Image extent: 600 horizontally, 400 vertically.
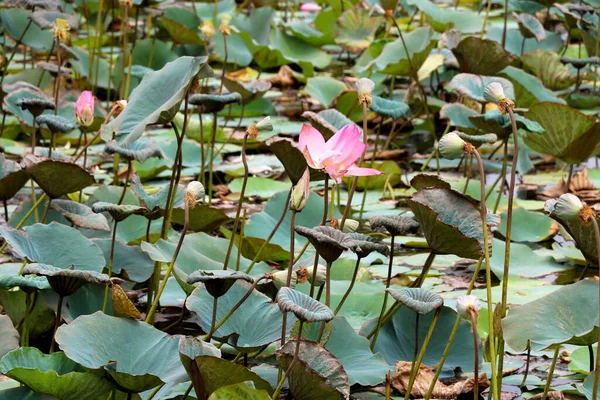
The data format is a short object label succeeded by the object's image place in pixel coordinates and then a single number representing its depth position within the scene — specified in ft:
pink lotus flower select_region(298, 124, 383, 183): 20.66
